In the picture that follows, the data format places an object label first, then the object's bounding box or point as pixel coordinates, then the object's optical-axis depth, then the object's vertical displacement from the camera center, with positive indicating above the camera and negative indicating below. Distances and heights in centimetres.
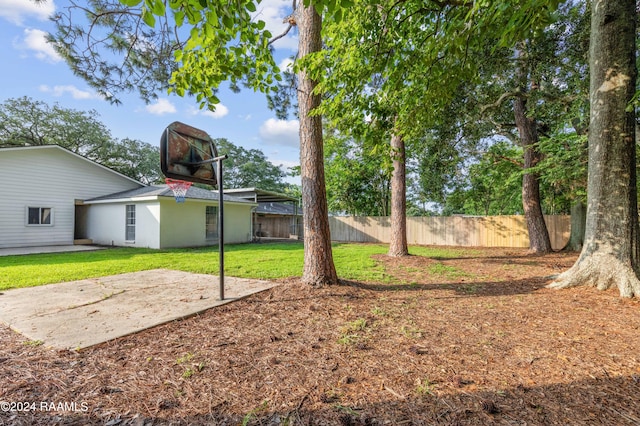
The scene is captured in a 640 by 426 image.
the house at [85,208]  1073 +48
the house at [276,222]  2102 -25
